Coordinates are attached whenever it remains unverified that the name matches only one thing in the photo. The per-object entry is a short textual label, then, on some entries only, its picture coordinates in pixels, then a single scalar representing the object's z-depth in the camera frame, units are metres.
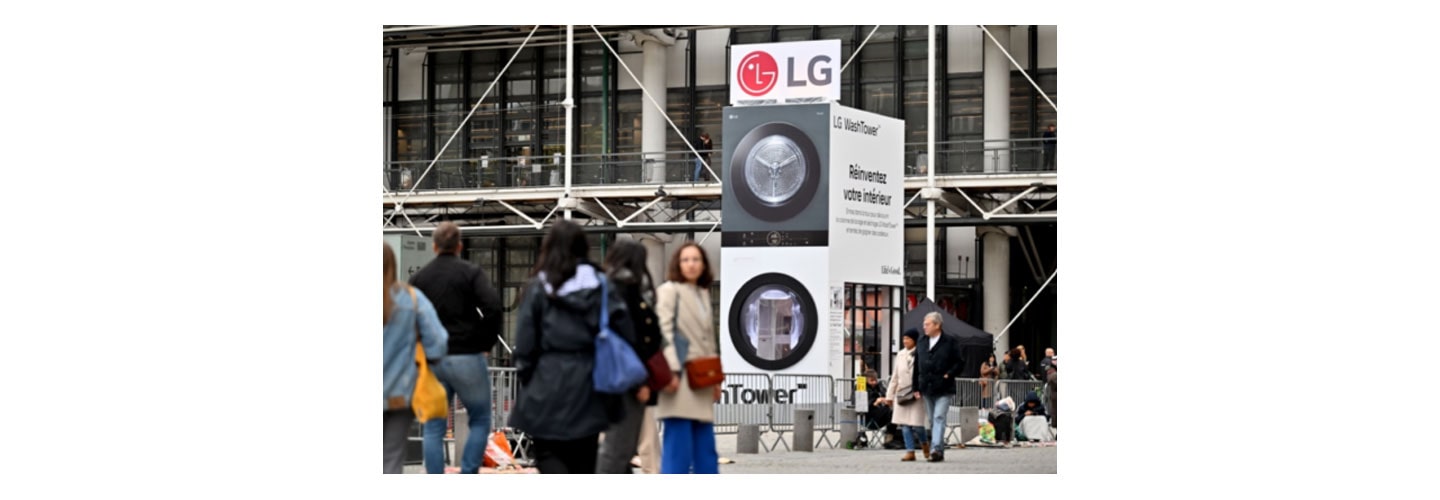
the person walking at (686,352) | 10.02
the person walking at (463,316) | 10.46
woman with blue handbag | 9.80
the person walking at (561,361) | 9.39
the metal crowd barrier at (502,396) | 15.64
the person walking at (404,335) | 10.11
